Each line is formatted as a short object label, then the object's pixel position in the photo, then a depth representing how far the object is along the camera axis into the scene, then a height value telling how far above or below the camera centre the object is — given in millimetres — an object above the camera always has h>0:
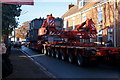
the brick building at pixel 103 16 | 20047 +3158
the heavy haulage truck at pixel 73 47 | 10093 -324
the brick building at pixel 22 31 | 86125 +4642
